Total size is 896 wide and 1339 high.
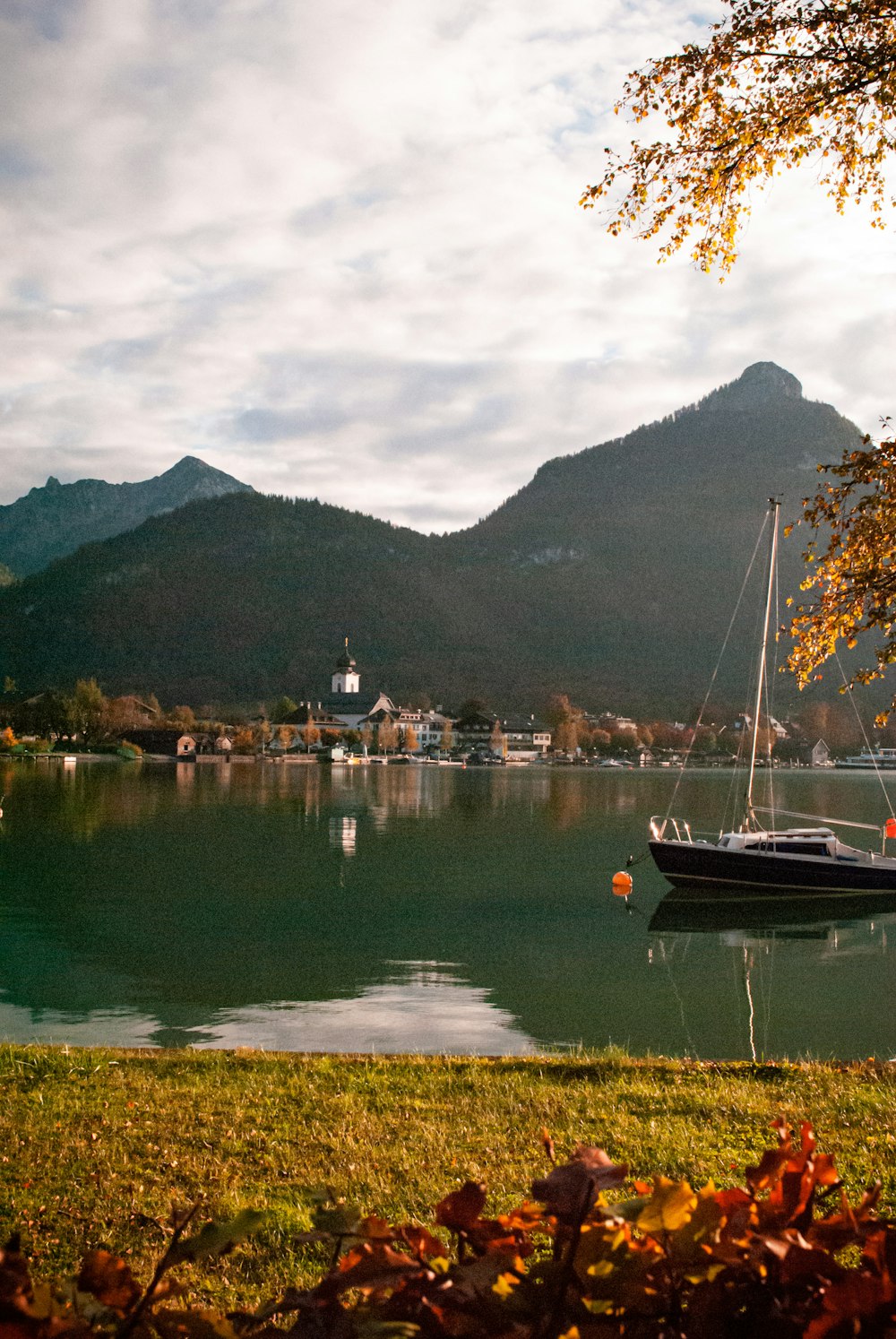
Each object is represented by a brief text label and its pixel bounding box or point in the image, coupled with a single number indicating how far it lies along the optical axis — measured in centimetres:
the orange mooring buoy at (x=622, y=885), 2694
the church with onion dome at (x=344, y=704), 17750
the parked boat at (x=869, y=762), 17912
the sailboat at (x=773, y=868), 2741
